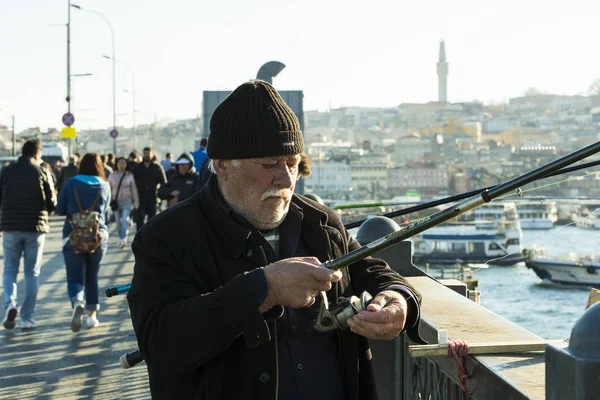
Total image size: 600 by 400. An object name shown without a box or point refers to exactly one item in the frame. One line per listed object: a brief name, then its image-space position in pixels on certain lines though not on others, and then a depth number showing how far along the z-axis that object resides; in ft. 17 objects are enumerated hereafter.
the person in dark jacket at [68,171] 82.42
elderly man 9.19
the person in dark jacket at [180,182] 42.57
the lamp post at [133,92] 174.94
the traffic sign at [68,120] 112.06
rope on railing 10.78
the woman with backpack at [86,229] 32.55
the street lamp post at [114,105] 172.88
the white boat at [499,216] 207.21
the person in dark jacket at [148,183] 60.34
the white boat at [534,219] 183.11
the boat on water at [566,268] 179.73
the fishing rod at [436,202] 13.94
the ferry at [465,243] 223.71
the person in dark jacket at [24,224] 32.48
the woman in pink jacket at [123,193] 59.11
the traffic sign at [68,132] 105.60
